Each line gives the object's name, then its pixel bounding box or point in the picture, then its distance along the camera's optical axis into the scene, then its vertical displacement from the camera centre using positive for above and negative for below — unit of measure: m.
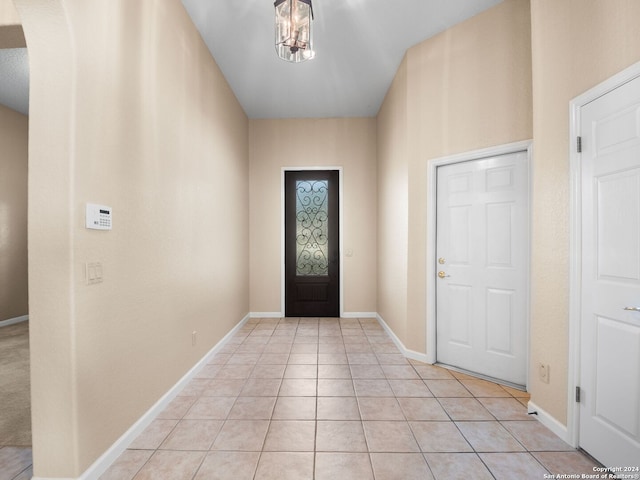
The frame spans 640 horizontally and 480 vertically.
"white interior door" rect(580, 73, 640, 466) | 1.56 -0.21
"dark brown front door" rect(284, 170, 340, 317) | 5.12 -0.08
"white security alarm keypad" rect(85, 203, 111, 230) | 1.59 +0.12
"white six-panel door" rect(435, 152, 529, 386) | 2.66 -0.24
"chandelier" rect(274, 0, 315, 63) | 1.77 +1.21
